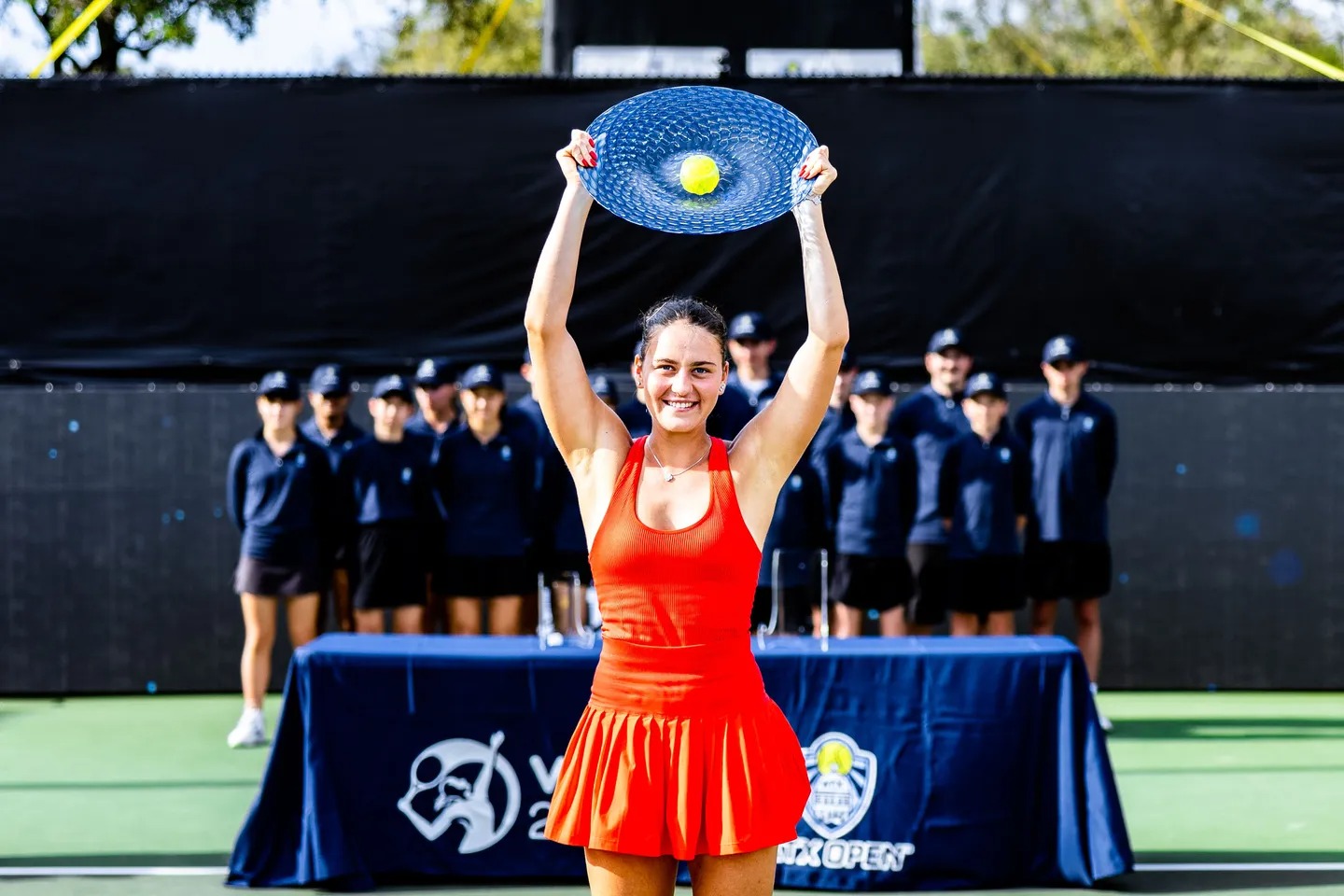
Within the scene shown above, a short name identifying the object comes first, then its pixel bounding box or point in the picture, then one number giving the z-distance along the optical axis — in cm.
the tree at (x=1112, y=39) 2291
